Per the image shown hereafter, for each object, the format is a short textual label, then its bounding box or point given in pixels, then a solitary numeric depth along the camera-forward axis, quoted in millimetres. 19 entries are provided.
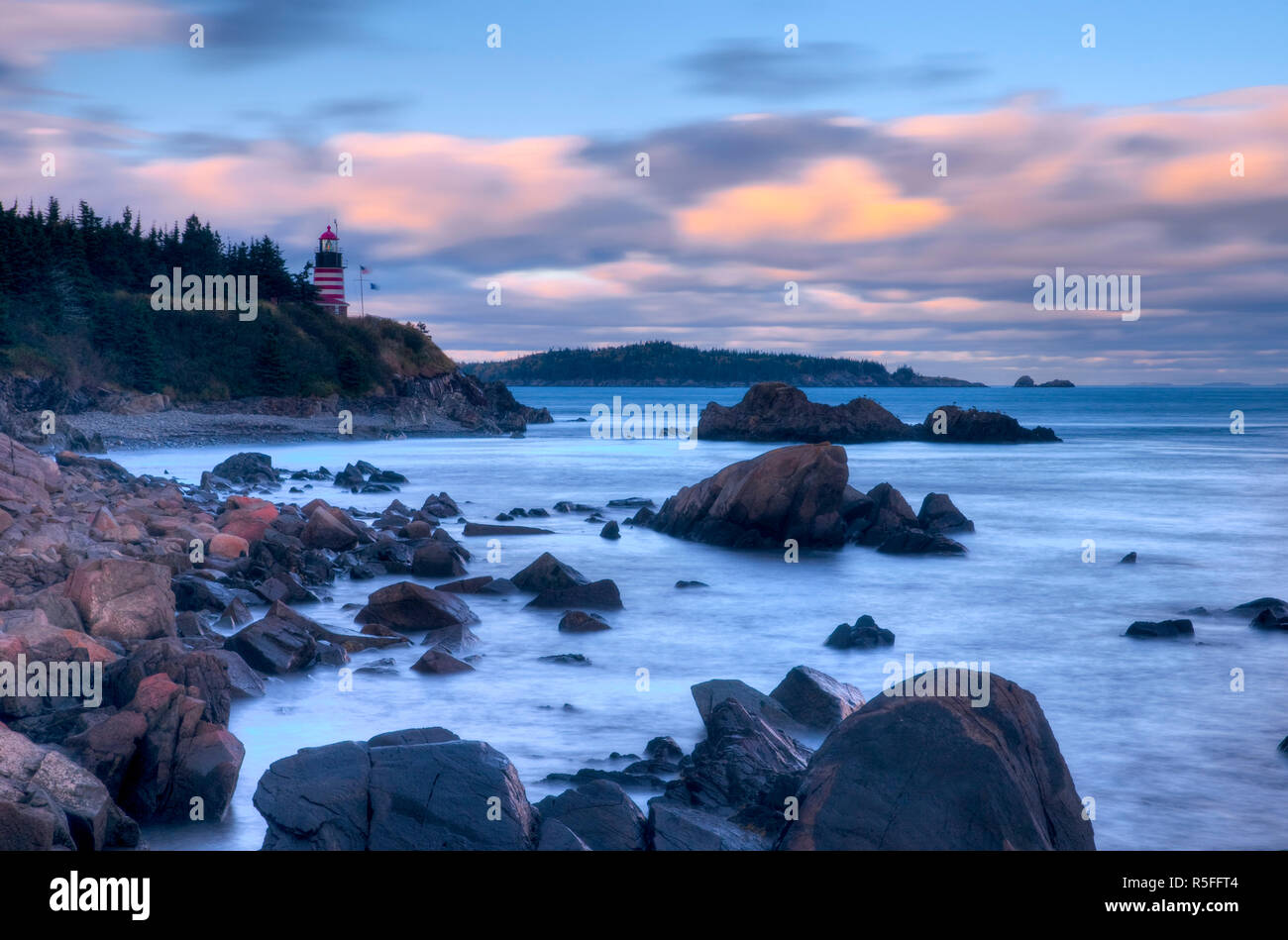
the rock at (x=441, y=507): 27500
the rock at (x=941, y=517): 24750
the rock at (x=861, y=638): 14125
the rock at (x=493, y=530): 24094
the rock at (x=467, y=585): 16156
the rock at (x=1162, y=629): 14727
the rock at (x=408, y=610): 13062
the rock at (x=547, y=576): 15648
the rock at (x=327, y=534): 18359
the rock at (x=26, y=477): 15164
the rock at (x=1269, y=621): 14969
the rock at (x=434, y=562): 17562
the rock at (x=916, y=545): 21984
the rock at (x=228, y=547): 16203
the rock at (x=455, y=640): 12477
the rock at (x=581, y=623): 14180
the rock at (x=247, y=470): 33750
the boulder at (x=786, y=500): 21938
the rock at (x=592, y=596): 15445
